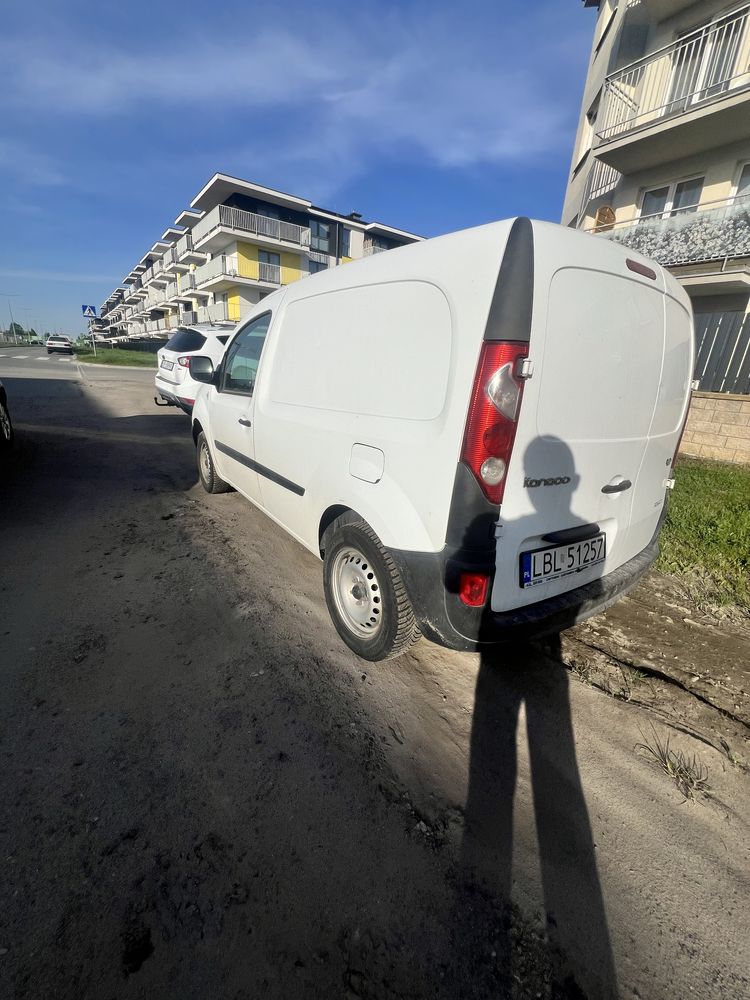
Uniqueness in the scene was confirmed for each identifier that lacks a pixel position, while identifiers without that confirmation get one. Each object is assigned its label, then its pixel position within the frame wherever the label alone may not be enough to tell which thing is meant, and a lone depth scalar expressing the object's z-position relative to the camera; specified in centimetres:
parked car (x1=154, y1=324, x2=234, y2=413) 830
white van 179
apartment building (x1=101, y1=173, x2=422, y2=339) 2875
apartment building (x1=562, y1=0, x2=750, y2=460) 869
